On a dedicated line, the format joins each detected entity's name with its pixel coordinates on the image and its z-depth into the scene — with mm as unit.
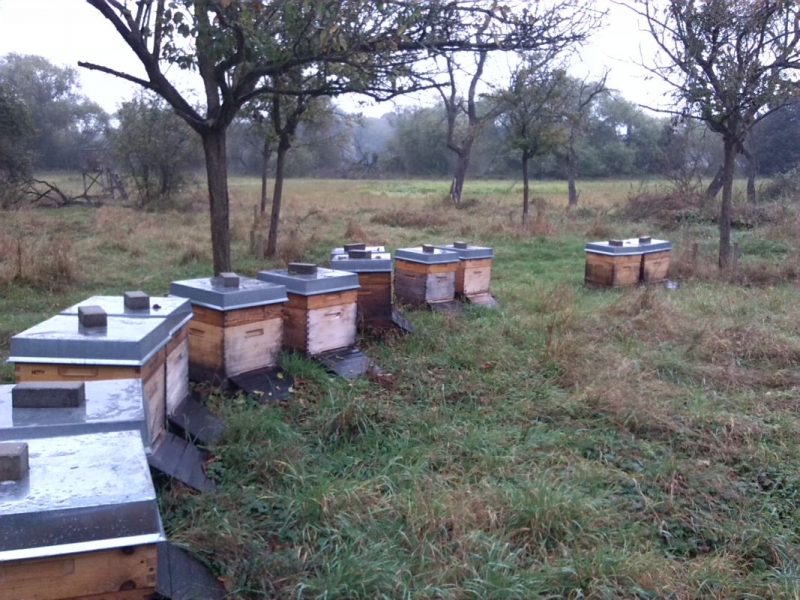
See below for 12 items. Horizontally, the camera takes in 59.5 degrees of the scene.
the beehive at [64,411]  2025
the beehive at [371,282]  5238
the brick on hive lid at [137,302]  3320
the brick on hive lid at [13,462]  1634
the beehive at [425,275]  6109
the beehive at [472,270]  6539
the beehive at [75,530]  1543
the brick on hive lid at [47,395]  2131
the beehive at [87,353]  2787
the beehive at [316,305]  4383
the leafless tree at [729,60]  8406
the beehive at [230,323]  3838
